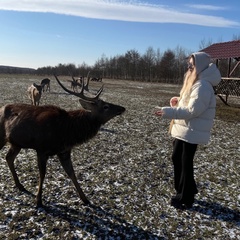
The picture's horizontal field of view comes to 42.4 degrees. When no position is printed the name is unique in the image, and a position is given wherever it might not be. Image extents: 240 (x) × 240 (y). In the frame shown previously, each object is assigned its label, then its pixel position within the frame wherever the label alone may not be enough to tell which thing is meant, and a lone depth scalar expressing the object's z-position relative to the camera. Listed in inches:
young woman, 174.4
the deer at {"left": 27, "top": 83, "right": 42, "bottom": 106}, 665.6
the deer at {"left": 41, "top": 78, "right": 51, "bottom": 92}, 1112.7
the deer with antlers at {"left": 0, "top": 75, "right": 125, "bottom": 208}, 198.8
